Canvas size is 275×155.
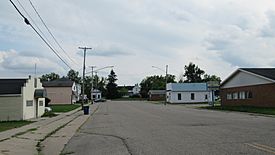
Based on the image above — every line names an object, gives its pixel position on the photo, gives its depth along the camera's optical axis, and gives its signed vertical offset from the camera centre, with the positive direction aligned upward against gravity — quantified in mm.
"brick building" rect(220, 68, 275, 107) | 28034 +127
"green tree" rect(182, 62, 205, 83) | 92408 +6092
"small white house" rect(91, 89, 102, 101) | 90382 -1898
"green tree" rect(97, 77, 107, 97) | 106231 +1374
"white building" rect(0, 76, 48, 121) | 20446 -771
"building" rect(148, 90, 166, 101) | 78571 -1992
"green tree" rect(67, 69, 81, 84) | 112047 +6522
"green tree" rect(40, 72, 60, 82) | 106747 +5794
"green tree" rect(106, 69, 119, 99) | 98965 +603
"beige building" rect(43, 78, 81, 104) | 57825 -712
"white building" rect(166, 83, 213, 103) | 56255 -974
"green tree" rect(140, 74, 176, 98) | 95503 +2268
